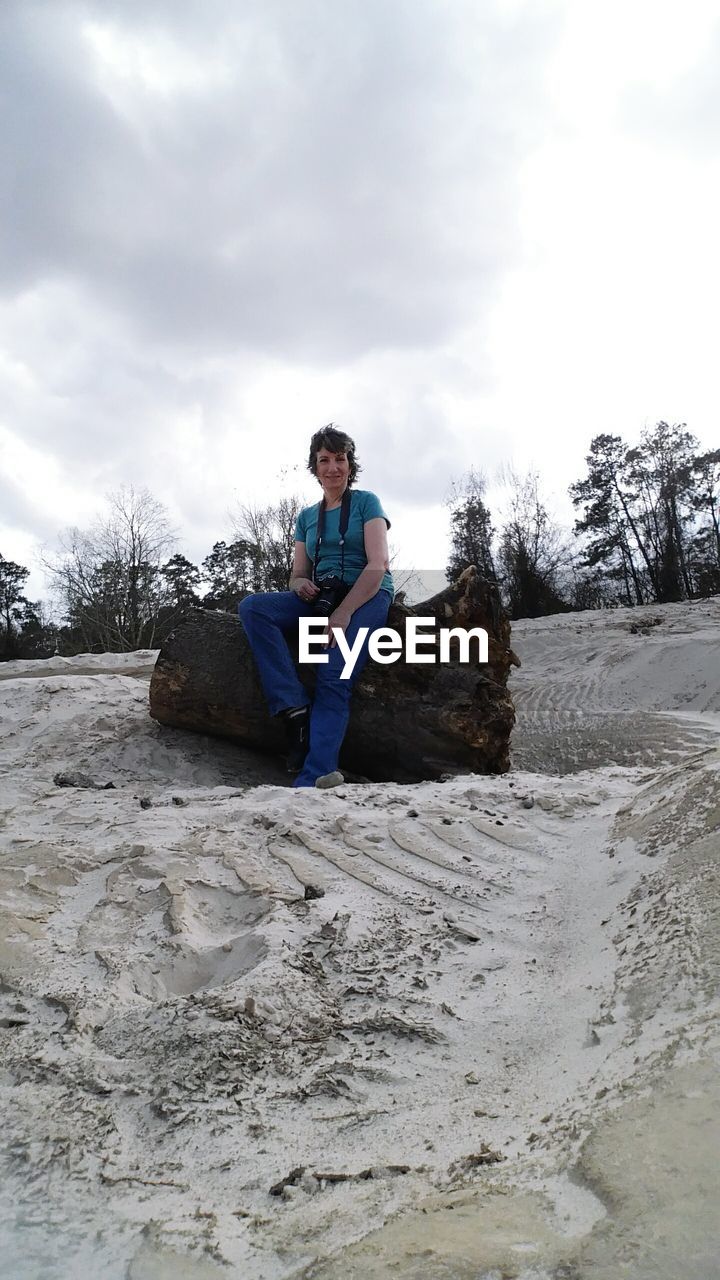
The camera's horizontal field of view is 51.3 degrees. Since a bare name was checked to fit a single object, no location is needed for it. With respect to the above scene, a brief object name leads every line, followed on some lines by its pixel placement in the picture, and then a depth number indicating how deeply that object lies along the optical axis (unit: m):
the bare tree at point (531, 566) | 25.48
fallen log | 4.32
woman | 4.09
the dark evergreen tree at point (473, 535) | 28.17
